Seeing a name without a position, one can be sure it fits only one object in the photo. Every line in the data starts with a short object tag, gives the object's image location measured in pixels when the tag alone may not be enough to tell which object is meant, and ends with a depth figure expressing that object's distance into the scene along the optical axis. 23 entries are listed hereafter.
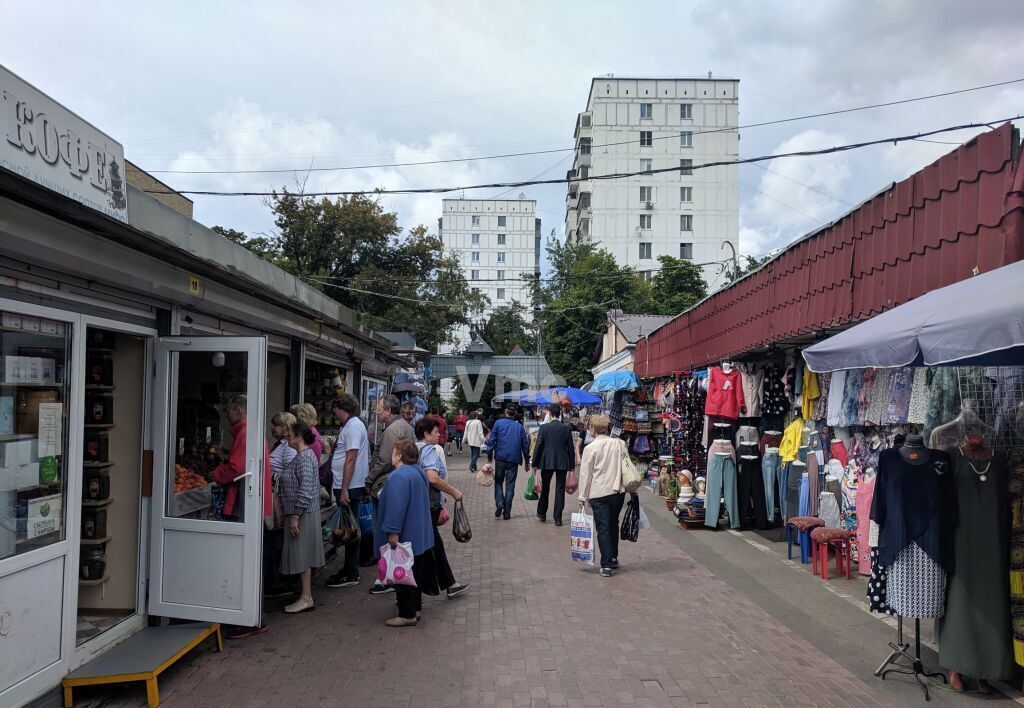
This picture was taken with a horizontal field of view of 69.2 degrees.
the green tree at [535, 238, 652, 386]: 39.41
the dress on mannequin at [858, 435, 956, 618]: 4.84
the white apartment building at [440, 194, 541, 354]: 73.25
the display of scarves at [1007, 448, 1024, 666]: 4.61
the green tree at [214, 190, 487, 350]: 30.83
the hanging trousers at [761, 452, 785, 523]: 10.05
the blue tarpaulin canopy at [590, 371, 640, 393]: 16.69
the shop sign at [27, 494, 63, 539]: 4.47
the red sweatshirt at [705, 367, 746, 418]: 10.45
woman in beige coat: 7.95
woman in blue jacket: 5.98
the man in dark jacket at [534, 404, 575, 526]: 11.10
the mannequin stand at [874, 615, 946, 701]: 4.86
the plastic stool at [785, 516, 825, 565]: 8.15
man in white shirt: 7.50
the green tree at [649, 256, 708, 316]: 40.38
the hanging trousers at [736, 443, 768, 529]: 10.36
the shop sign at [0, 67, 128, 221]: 3.64
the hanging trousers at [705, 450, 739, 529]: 10.45
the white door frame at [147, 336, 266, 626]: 5.48
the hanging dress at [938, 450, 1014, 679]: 4.68
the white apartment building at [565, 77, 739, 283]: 49.53
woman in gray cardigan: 6.38
